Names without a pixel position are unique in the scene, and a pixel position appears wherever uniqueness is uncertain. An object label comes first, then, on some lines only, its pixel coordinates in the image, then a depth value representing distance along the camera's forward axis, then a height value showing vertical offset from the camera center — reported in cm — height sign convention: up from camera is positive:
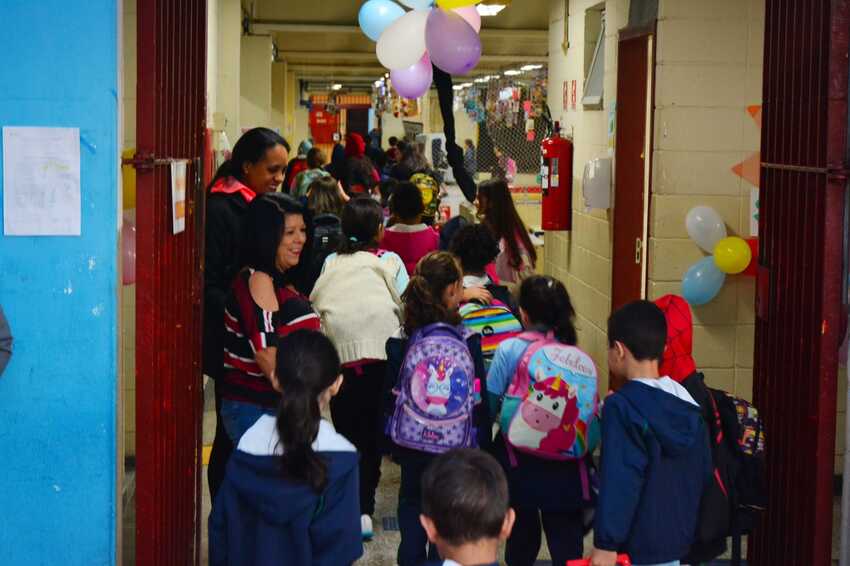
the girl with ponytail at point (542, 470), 420 -93
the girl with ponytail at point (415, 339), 441 -50
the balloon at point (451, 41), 630 +96
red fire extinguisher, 879 +25
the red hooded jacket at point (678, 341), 400 -44
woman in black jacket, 437 -2
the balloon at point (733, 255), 602 -19
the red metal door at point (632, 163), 686 +33
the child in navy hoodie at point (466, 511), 249 -64
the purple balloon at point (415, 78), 759 +91
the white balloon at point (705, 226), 616 -4
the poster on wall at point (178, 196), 368 +5
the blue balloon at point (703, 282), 612 -34
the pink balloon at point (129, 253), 466 -17
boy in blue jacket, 343 -72
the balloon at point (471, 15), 686 +121
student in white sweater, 510 -47
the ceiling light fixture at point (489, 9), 905 +163
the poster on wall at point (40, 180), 309 +8
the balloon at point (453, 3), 620 +114
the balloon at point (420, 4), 658 +120
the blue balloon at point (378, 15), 746 +129
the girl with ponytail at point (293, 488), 306 -74
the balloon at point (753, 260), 611 -22
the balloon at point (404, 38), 647 +99
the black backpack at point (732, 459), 384 -80
